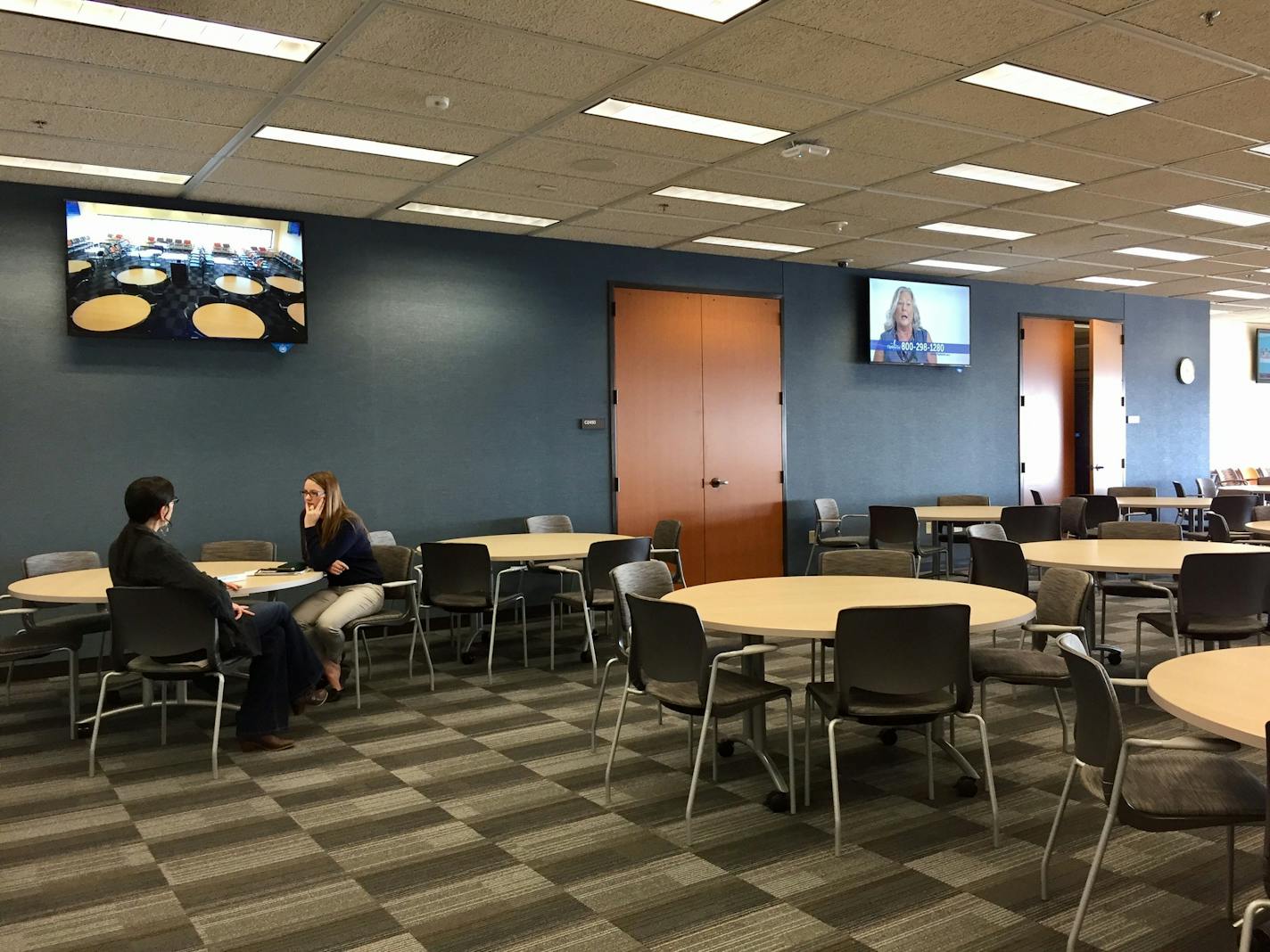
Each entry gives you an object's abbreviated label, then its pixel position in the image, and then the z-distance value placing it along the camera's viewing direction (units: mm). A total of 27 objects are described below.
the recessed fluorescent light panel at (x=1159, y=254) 9094
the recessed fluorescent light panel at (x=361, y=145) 5324
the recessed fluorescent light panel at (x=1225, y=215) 7465
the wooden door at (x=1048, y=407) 11250
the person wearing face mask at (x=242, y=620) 4215
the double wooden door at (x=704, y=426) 8602
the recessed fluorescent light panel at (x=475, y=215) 7035
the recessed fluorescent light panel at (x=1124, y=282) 10766
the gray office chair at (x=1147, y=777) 2340
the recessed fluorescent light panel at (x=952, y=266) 9575
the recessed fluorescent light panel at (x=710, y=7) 3795
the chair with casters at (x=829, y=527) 8961
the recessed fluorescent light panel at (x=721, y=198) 6770
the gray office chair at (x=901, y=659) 3201
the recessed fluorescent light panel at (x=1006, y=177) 6277
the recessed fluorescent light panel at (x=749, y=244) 8336
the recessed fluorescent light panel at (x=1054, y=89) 4617
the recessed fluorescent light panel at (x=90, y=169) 5781
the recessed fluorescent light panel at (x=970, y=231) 7882
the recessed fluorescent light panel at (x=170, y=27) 3748
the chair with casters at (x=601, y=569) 5926
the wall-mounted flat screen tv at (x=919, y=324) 9883
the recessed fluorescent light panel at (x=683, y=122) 4996
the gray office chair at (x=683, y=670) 3404
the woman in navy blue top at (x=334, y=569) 5363
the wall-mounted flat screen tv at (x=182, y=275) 6352
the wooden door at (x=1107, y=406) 11586
